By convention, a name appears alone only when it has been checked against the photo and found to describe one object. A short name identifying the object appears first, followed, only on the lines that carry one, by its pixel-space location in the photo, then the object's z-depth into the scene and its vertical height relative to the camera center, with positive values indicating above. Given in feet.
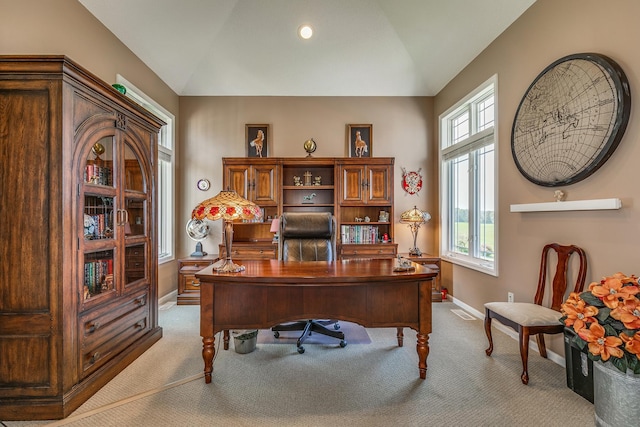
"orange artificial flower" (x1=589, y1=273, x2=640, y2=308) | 4.64 -1.20
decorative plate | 15.47 +1.64
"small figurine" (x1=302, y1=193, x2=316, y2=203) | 15.24 +0.92
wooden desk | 6.86 -1.96
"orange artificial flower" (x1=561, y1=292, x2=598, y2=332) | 4.90 -1.63
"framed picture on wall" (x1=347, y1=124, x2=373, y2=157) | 15.40 +3.94
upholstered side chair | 6.88 -2.35
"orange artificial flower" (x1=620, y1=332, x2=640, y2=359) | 4.44 -1.91
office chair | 9.93 -0.68
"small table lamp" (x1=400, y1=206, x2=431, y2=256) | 13.91 -0.20
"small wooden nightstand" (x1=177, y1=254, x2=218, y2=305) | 13.23 -2.73
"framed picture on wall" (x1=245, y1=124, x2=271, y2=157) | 15.31 +4.02
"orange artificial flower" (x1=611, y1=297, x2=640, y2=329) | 4.45 -1.48
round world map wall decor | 6.40 +2.27
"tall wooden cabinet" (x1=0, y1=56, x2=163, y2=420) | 5.91 -0.37
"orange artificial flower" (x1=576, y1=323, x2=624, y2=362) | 4.60 -1.98
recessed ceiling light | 12.81 +7.85
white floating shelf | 6.36 +0.19
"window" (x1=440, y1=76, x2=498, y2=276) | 11.18 +1.41
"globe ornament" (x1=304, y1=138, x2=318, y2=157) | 14.88 +3.40
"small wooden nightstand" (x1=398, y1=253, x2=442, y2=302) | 13.61 -2.24
